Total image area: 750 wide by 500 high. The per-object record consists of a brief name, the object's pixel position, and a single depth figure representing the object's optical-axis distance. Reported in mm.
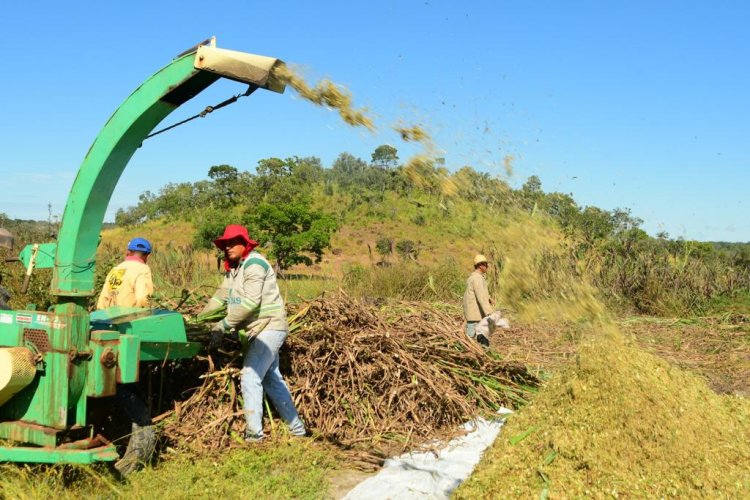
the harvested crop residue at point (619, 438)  3695
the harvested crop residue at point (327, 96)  4239
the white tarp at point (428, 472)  4105
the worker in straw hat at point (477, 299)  7637
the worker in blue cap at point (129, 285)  5430
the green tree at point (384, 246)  32306
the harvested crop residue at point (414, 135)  5301
